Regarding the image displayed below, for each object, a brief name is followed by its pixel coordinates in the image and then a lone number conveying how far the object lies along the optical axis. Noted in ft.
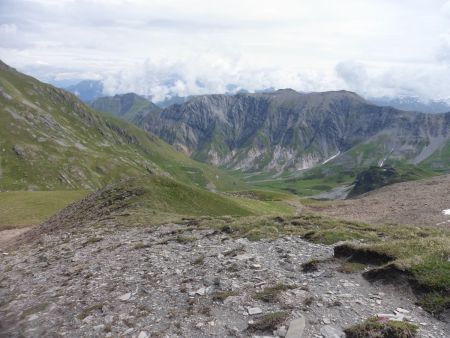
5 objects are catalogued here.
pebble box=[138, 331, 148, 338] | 54.66
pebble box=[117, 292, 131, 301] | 68.53
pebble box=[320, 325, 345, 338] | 47.95
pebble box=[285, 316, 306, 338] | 48.52
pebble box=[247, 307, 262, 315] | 56.13
